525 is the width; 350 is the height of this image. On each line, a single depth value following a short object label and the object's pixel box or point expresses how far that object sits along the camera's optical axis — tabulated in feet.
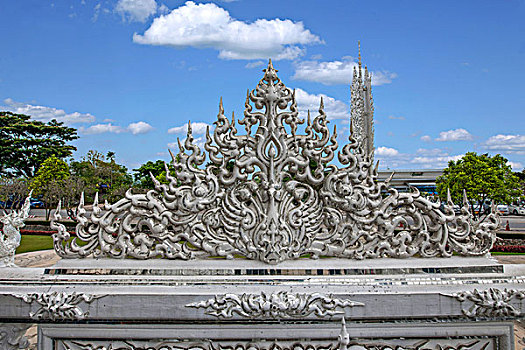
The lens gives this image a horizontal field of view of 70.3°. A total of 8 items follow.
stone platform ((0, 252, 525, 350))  9.67
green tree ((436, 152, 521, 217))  56.90
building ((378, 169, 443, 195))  112.51
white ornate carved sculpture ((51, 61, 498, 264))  10.64
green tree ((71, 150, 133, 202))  89.56
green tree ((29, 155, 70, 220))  70.64
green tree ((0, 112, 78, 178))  108.99
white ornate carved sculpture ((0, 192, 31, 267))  11.23
